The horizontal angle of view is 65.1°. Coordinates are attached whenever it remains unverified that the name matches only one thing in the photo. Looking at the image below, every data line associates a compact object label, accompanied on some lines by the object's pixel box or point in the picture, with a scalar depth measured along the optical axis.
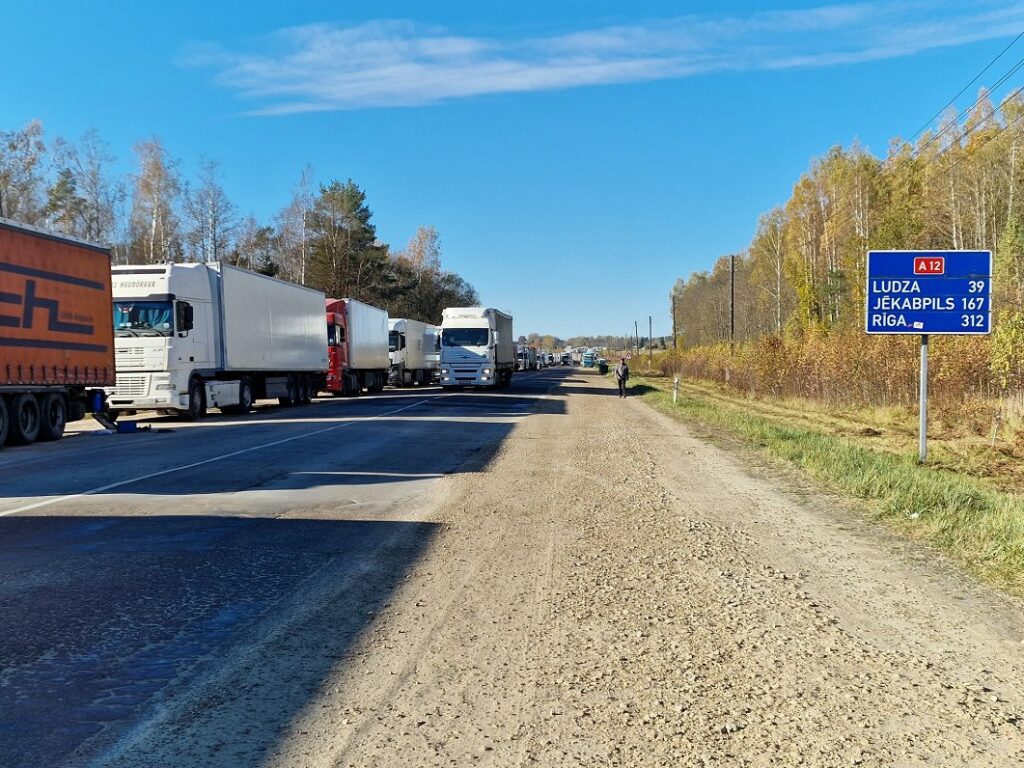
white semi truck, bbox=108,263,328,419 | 21.16
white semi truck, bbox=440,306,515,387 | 38.19
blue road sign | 12.83
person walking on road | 37.12
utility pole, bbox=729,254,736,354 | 55.75
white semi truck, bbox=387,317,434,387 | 48.25
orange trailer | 15.91
